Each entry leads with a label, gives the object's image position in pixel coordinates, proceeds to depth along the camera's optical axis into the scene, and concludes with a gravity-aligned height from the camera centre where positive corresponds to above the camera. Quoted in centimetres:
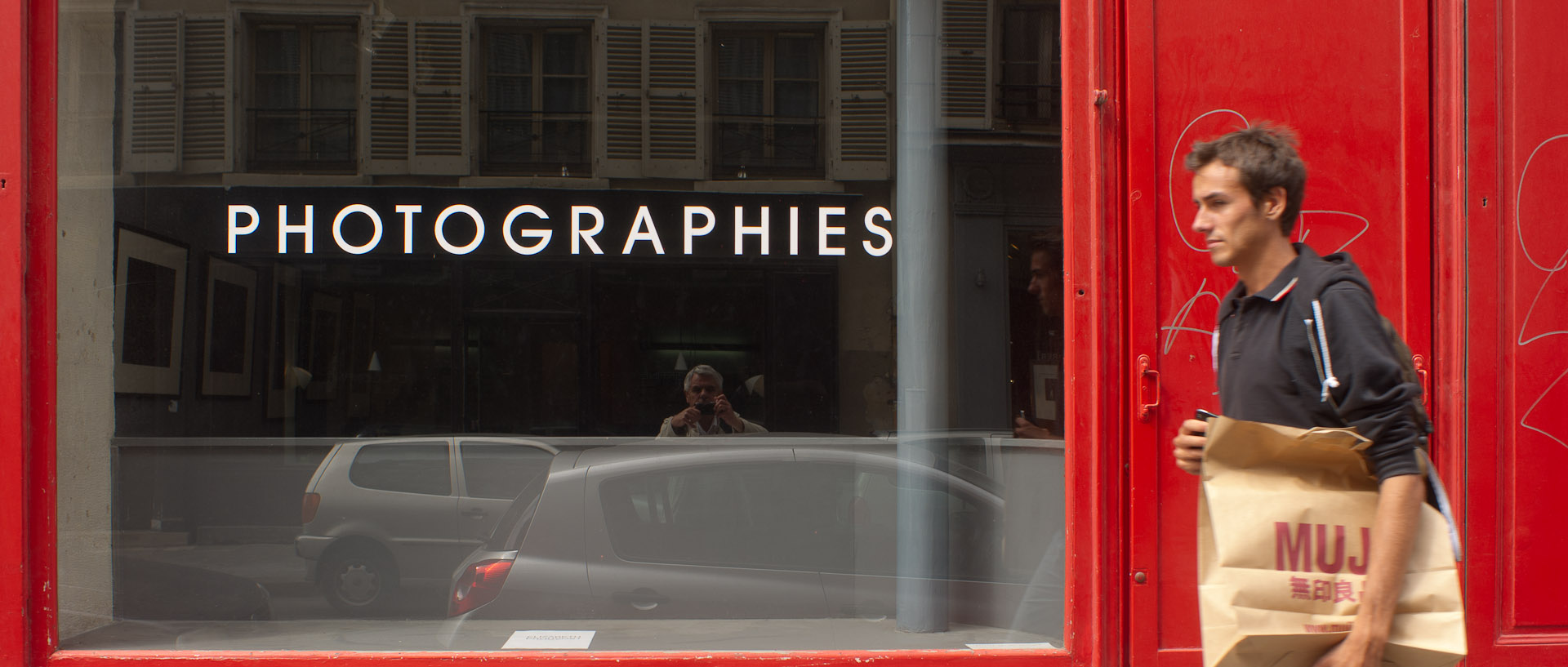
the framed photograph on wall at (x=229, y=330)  364 +3
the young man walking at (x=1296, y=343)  181 -1
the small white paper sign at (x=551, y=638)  356 -102
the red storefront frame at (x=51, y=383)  336 -14
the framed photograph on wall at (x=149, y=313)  366 +9
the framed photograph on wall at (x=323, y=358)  362 -7
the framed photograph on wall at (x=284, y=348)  363 -3
